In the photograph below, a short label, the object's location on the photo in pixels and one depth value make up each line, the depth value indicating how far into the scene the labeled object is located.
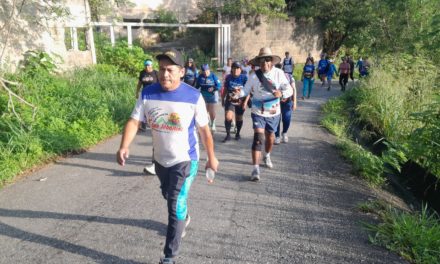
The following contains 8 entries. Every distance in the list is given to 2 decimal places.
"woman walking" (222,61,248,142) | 7.07
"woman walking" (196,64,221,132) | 7.41
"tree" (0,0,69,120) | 8.73
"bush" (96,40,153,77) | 13.45
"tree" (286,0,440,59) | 12.54
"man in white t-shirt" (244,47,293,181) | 5.12
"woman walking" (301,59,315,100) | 12.47
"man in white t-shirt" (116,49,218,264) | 3.03
